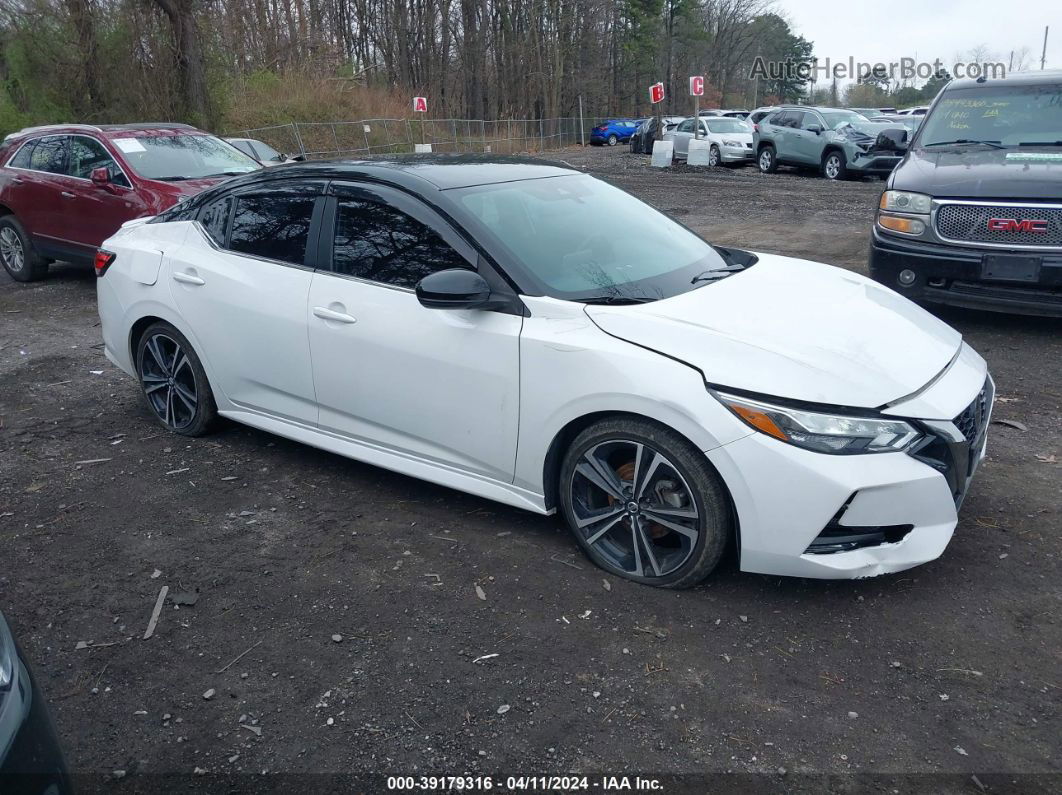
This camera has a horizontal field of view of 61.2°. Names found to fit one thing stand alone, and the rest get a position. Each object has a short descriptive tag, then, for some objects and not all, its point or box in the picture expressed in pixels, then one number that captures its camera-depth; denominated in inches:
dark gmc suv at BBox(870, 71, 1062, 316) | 248.4
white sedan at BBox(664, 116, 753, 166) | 967.6
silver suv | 797.2
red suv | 352.5
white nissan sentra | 126.0
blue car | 1877.5
